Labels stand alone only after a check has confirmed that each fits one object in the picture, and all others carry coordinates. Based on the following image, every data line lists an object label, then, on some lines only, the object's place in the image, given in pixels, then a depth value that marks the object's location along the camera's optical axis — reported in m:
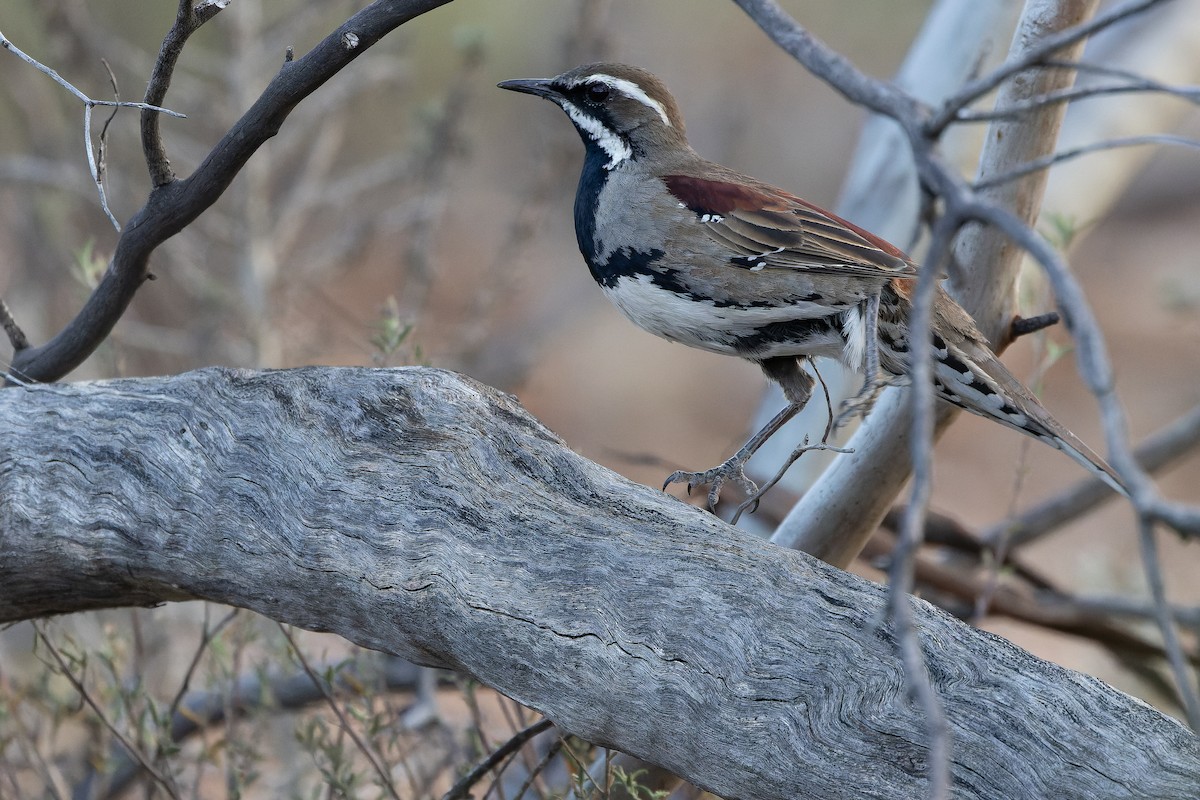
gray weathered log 4.37
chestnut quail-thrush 6.40
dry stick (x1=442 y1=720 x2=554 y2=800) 5.80
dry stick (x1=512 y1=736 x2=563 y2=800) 5.69
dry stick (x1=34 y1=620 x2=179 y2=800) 6.06
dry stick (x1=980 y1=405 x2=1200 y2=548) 12.22
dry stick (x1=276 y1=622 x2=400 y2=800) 6.16
